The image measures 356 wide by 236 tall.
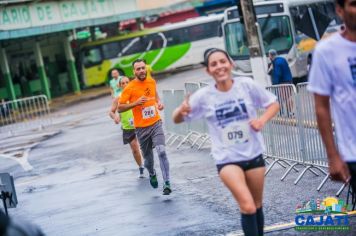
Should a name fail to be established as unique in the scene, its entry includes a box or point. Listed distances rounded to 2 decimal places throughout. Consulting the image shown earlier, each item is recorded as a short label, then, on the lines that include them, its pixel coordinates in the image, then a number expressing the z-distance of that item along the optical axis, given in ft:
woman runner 17.93
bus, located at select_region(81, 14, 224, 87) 135.23
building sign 111.04
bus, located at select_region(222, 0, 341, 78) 73.87
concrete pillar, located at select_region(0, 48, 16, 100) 117.80
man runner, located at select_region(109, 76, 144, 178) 38.47
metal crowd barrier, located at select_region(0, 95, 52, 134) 84.12
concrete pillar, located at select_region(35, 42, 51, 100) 123.13
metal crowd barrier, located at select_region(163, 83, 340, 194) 30.25
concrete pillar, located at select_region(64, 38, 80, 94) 129.49
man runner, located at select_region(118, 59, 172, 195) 31.83
